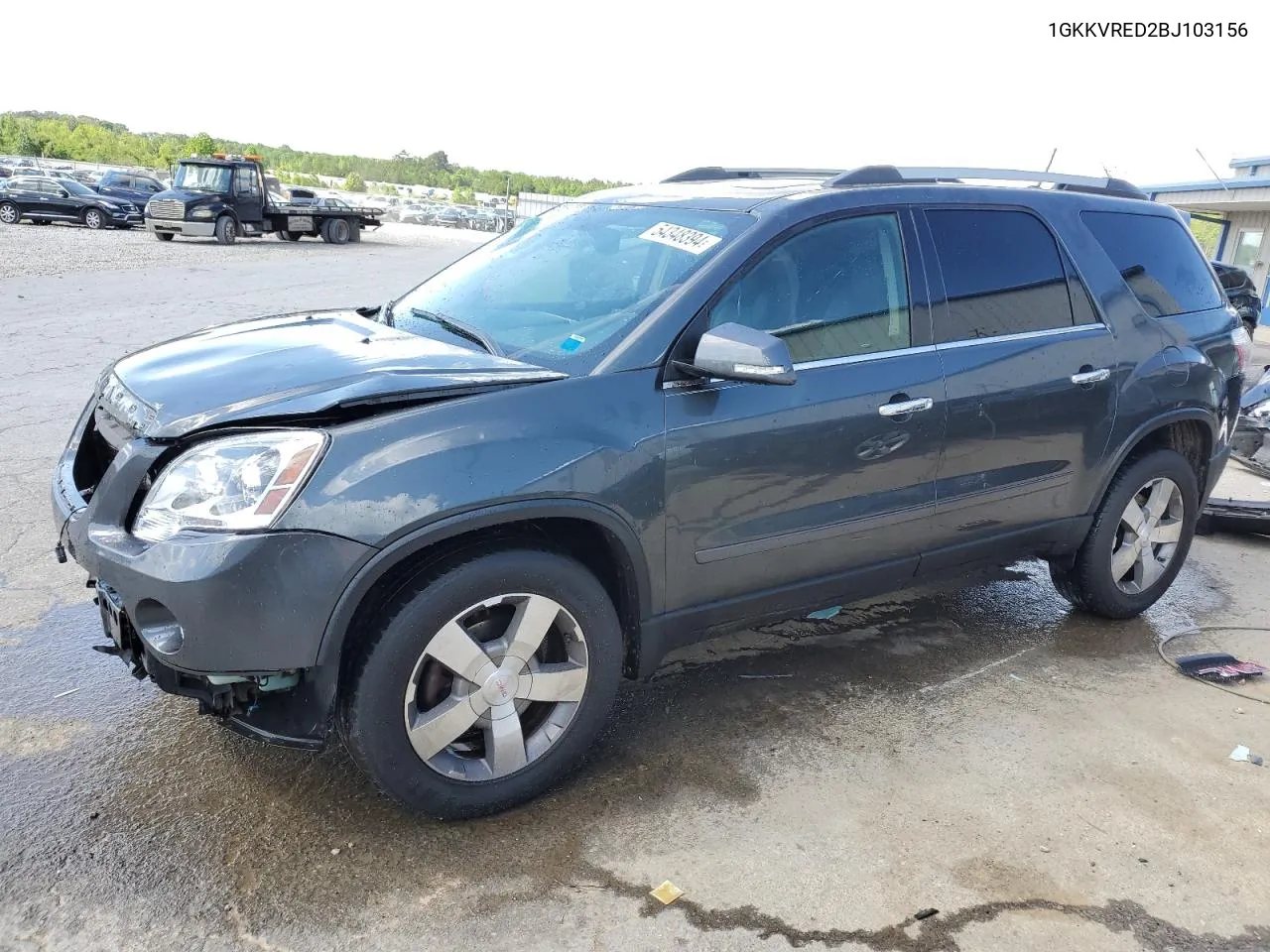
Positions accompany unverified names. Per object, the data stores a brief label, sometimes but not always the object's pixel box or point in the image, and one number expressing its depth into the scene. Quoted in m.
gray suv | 2.59
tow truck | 25.53
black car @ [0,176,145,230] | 28.56
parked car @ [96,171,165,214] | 31.66
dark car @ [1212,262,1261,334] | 11.82
